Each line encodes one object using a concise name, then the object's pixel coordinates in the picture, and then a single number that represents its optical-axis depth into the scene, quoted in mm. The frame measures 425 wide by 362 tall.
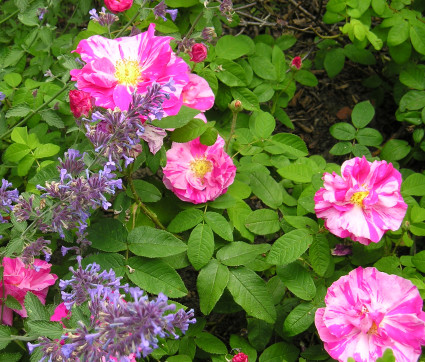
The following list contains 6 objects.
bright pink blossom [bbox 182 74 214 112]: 658
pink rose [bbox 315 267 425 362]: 598
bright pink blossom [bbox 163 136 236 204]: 665
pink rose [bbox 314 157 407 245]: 626
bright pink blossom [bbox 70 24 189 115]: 552
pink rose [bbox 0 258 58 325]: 626
